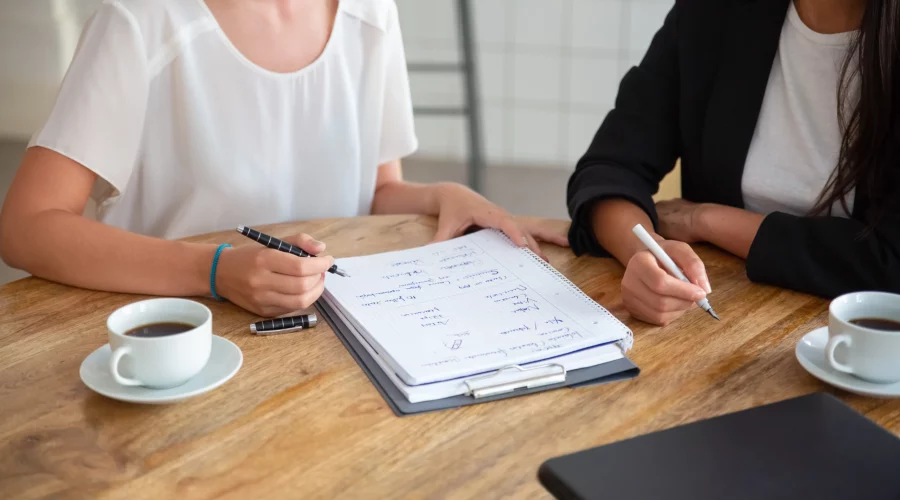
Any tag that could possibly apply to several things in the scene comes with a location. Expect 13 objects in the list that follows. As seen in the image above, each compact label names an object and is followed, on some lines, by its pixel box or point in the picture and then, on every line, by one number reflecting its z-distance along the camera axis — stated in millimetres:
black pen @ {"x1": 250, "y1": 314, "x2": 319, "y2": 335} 1105
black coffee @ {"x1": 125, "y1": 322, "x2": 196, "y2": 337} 992
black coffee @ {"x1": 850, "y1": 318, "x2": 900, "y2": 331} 1008
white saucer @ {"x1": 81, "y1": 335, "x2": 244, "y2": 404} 931
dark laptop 747
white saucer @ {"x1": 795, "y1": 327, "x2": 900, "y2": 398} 950
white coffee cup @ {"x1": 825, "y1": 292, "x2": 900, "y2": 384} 938
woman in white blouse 1217
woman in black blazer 1241
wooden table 831
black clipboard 950
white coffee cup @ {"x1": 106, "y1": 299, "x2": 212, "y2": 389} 923
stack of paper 999
